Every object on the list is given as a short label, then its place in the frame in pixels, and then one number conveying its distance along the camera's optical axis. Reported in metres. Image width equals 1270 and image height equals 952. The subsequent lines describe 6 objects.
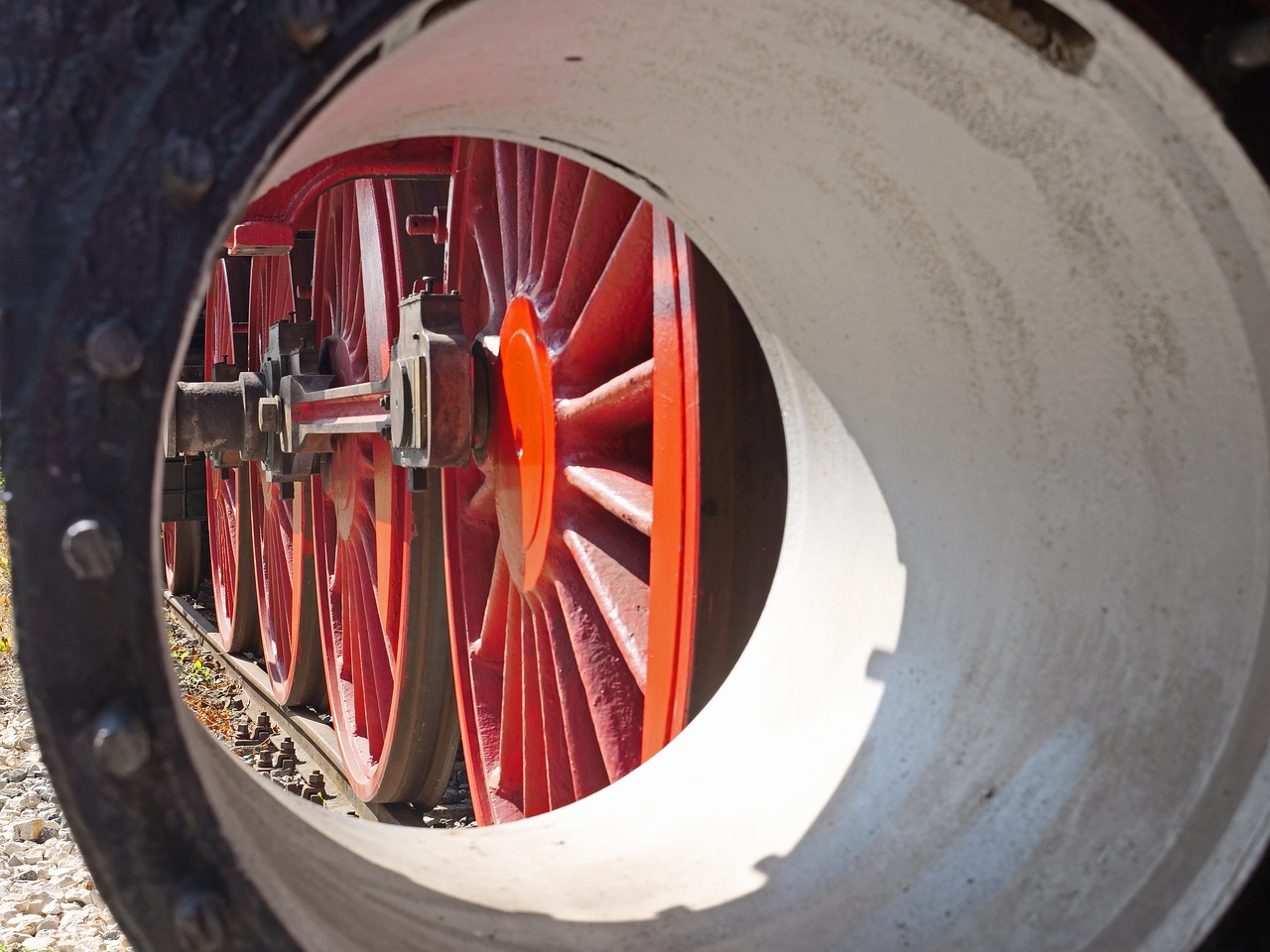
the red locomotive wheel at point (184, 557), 7.70
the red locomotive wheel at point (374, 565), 3.47
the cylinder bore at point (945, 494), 0.92
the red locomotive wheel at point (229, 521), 6.12
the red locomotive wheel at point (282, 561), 4.86
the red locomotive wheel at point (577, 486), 1.89
